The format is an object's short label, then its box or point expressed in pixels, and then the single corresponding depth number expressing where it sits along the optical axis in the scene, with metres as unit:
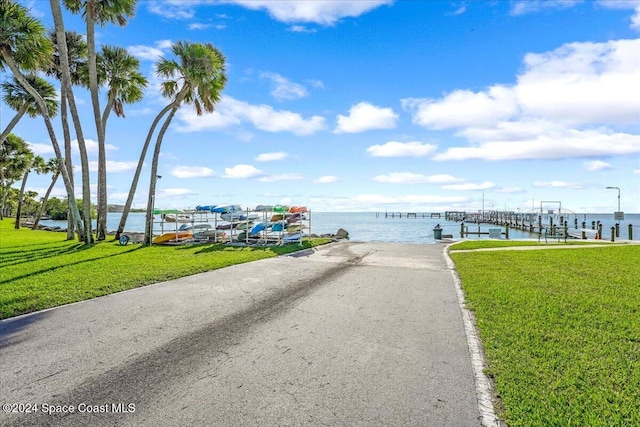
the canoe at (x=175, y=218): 19.98
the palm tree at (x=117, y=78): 20.19
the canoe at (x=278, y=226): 18.03
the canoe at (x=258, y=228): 18.95
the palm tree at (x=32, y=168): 35.31
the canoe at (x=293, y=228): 18.67
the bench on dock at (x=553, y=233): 29.25
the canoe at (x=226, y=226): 20.14
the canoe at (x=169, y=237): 19.18
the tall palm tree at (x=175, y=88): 18.95
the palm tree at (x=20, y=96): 22.94
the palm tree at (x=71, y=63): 19.38
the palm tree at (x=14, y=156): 33.47
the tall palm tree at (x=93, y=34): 17.42
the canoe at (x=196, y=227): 20.45
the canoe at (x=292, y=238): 17.94
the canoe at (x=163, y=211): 19.25
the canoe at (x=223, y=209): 19.44
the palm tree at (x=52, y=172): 34.94
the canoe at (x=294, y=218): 18.91
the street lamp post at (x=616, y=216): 29.52
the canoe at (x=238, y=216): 19.90
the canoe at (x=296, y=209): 18.76
